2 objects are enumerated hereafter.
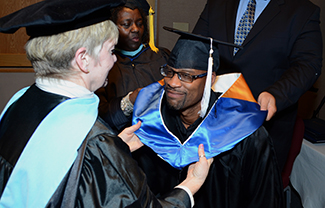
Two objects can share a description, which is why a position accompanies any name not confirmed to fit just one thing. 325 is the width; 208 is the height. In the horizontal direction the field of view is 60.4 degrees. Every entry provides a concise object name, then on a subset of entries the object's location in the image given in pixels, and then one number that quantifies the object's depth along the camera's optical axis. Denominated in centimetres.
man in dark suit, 173
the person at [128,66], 191
